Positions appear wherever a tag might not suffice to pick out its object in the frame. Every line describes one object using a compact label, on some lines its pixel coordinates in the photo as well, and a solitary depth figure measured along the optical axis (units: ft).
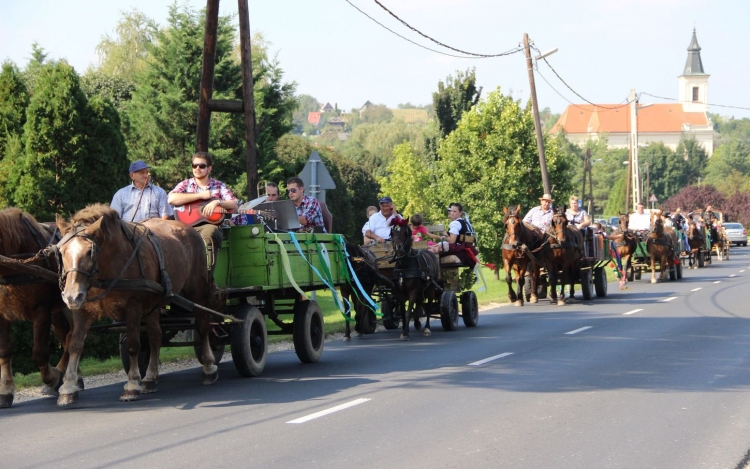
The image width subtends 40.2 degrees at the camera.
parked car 238.27
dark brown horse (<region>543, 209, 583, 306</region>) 72.90
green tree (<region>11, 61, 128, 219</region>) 52.75
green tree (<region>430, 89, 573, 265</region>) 138.00
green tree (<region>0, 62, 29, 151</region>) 56.80
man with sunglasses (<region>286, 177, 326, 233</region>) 48.14
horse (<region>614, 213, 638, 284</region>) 101.24
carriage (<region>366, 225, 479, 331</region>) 54.34
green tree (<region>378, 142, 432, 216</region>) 214.48
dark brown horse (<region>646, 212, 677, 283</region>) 102.01
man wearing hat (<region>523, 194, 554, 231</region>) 76.02
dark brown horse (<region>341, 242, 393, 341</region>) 49.44
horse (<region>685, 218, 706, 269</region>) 137.59
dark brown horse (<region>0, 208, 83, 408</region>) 32.12
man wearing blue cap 37.93
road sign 63.93
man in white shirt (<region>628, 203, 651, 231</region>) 106.63
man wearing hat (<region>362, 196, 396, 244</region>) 56.18
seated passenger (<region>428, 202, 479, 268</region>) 58.70
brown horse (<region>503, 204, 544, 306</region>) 70.28
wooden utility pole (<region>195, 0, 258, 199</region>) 56.29
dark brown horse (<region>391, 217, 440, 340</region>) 52.08
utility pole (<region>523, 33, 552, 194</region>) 112.98
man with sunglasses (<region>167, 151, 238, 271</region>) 36.27
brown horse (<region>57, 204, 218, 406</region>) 29.73
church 611.47
